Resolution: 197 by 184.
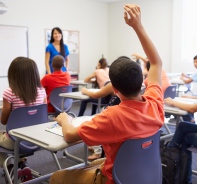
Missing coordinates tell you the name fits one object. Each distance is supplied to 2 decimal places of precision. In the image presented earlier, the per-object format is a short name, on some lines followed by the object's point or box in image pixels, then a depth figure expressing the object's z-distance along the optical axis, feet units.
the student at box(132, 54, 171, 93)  11.98
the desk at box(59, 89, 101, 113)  10.27
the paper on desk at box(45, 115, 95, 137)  5.23
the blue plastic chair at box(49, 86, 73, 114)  11.10
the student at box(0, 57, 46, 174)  6.85
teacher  15.25
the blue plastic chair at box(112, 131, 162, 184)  4.07
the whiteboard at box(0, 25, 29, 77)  18.85
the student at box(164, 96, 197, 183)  7.26
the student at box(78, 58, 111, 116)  13.51
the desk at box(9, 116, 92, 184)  4.55
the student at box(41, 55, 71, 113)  11.62
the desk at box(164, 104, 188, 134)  7.30
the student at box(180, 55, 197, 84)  14.75
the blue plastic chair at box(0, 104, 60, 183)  6.53
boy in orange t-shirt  3.92
